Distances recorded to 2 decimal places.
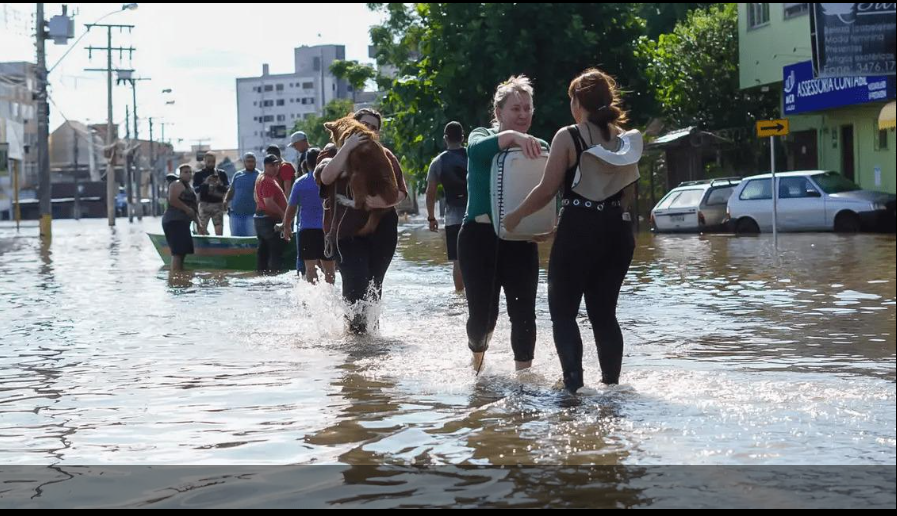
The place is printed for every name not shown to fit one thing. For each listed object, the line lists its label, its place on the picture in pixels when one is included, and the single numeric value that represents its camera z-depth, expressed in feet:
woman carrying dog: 32.60
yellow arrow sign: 79.77
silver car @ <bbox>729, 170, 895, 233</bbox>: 91.76
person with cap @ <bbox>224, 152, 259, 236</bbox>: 64.49
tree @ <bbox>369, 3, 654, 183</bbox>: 123.54
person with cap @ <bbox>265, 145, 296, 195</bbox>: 58.59
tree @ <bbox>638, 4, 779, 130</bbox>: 143.02
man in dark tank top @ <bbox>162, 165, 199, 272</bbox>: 61.74
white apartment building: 593.75
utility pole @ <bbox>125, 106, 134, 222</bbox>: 242.29
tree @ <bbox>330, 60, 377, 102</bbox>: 165.78
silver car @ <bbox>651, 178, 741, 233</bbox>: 104.03
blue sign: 107.24
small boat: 64.23
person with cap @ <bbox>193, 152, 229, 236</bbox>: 77.20
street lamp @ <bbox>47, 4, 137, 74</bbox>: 185.06
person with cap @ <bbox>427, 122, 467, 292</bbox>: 42.09
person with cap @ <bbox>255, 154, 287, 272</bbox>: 55.52
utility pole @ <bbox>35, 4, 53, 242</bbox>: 138.51
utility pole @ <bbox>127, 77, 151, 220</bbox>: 271.65
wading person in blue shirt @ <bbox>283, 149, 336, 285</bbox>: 43.01
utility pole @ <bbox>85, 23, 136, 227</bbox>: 211.51
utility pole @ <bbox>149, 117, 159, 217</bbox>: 358.92
